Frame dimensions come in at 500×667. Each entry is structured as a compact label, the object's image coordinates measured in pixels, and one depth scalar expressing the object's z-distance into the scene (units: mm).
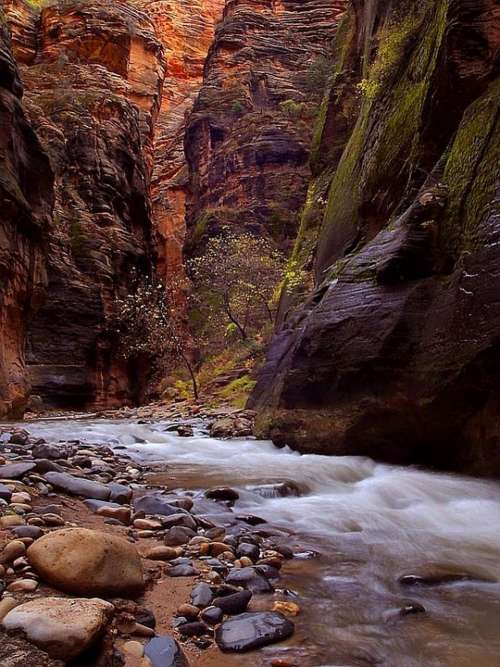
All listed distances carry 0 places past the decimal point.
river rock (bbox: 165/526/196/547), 3865
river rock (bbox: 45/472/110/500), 4773
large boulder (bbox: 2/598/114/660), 2020
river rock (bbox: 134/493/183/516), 4562
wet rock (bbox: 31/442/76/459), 6208
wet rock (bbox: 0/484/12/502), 3947
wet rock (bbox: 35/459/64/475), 5199
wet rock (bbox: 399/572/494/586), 3506
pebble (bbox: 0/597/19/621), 2246
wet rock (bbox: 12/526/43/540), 3191
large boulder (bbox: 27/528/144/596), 2594
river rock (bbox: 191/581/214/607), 2870
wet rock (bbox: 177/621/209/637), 2582
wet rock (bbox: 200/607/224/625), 2723
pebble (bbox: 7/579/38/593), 2490
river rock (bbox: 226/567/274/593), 3172
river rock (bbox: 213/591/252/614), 2828
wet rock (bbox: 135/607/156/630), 2570
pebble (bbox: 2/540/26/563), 2812
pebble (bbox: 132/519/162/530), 4137
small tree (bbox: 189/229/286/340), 25578
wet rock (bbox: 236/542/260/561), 3707
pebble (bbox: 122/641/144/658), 2265
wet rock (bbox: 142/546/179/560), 3531
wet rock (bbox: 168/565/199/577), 3267
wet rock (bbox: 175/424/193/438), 12105
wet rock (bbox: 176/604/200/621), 2724
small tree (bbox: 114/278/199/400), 26469
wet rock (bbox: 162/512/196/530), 4230
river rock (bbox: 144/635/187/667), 2236
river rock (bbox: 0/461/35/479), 4695
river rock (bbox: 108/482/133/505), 4879
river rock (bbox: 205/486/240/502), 5417
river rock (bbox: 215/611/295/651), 2518
